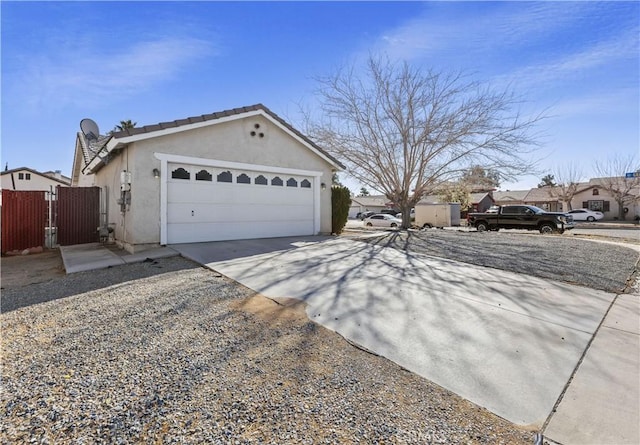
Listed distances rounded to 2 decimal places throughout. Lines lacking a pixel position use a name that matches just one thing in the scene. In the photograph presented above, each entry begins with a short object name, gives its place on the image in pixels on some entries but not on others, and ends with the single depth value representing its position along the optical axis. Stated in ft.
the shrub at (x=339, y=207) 45.93
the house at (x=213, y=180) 28.89
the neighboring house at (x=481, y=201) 153.58
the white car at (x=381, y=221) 93.94
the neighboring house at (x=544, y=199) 142.76
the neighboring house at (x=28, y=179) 106.32
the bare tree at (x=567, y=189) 126.82
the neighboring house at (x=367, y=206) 194.29
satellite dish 52.70
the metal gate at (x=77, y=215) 36.86
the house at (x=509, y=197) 162.89
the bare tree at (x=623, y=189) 115.14
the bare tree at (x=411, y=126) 48.44
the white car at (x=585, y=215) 116.16
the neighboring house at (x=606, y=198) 116.88
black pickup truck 55.47
